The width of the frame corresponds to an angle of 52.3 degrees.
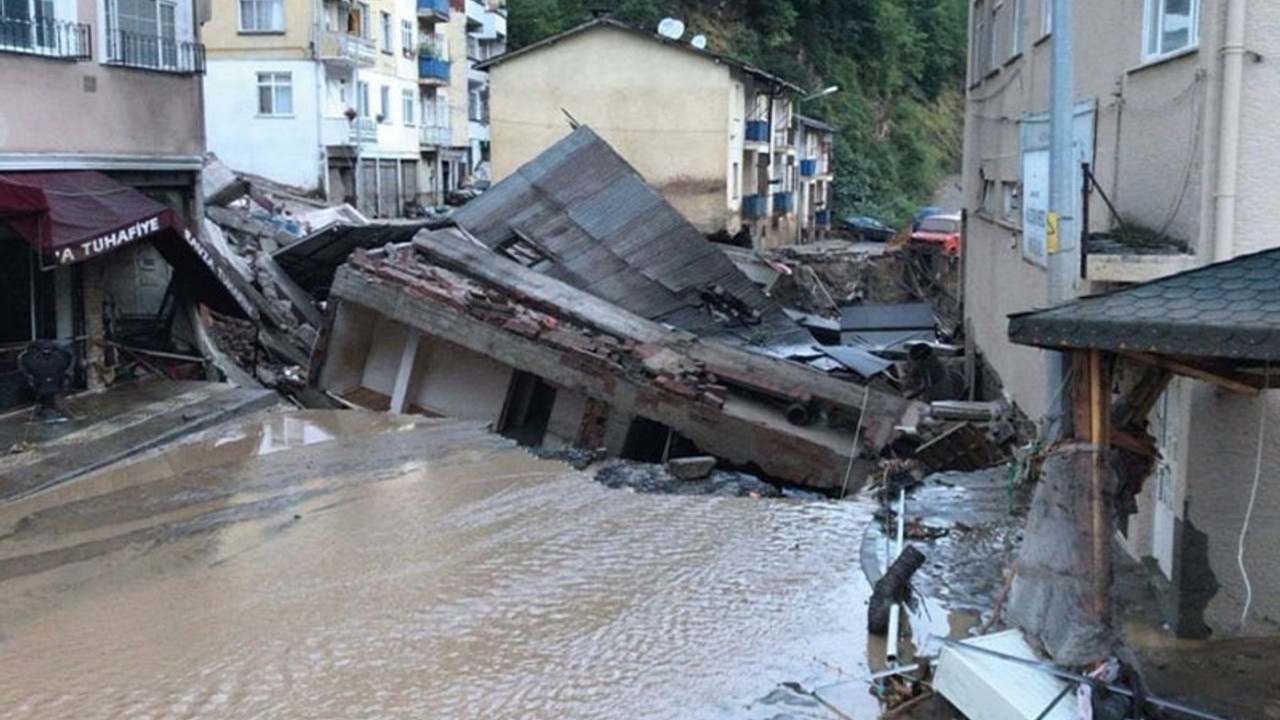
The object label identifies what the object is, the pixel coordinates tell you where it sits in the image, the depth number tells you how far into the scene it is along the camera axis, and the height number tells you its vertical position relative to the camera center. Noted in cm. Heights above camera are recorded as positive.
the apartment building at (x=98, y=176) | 1413 +4
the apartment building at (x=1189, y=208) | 779 -18
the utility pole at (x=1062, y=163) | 774 +11
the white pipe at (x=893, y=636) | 753 -270
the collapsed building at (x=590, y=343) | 1534 -214
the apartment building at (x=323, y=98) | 4091 +269
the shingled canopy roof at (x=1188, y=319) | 563 -62
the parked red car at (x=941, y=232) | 3594 -146
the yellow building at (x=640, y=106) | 3612 +209
